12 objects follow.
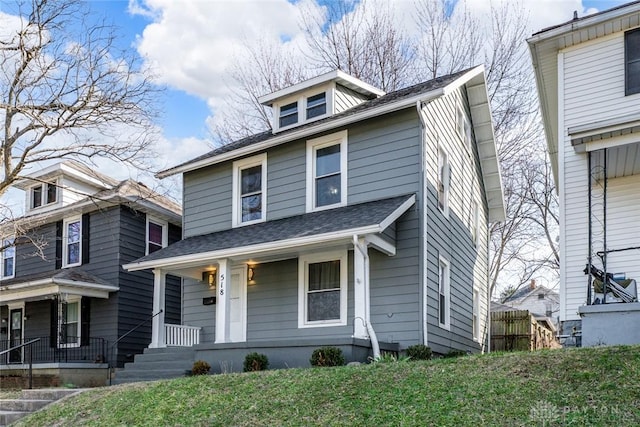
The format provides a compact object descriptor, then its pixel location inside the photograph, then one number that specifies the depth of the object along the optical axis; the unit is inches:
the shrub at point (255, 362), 405.1
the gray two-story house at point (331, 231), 426.9
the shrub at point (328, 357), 377.7
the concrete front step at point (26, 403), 376.2
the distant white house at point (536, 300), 1729.8
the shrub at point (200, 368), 424.2
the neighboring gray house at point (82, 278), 624.4
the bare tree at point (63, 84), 515.5
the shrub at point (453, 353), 453.4
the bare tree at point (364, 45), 917.2
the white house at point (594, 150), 397.4
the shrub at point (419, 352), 398.9
